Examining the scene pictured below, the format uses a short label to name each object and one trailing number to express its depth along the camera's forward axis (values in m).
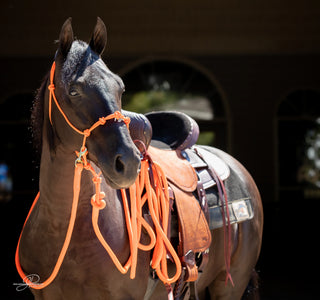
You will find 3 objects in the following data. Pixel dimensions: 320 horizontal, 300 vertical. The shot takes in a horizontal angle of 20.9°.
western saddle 4.07
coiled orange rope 3.52
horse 3.41
